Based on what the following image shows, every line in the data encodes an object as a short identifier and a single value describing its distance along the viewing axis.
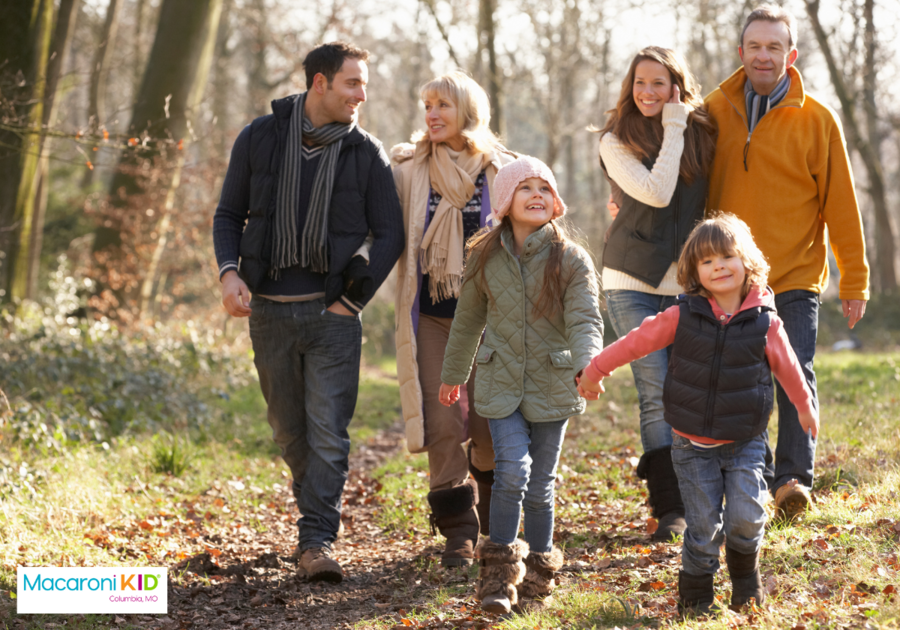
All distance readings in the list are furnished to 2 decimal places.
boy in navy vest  6.27
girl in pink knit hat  7.41
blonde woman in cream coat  9.16
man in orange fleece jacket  8.75
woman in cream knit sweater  8.84
